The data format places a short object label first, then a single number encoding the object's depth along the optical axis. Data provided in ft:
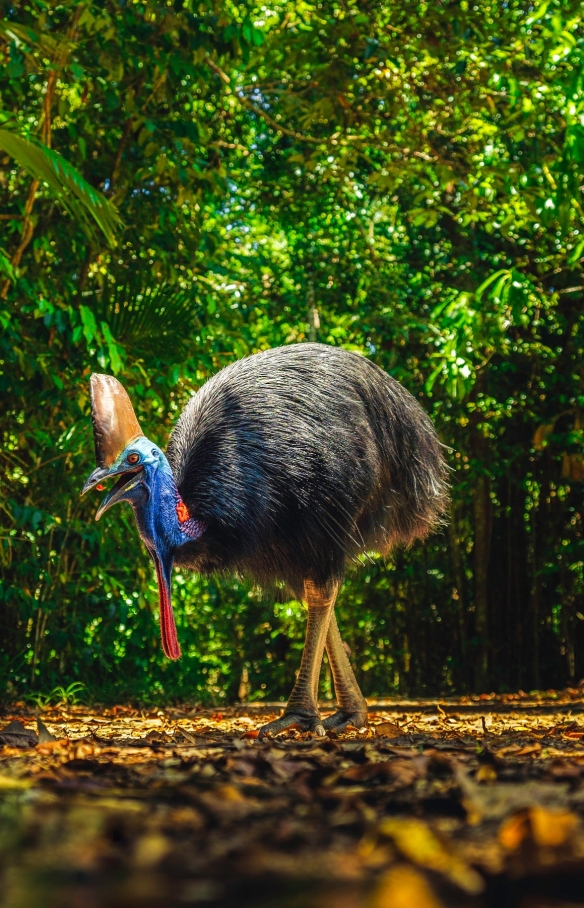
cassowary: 11.46
